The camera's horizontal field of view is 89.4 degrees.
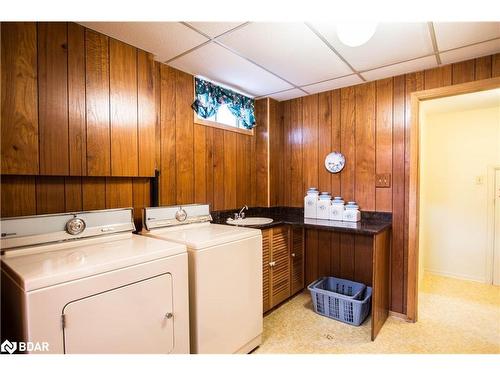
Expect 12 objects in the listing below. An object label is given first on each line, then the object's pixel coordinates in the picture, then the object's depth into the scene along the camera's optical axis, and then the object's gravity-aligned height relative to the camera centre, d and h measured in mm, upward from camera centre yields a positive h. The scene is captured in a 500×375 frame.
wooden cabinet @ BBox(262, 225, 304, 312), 2356 -829
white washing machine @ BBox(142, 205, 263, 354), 1468 -604
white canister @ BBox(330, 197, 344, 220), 2562 -282
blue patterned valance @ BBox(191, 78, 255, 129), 2375 +836
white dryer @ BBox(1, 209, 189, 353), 949 -440
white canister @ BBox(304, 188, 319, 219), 2745 -229
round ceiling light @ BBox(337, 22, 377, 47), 1434 +866
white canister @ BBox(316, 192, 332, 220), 2648 -258
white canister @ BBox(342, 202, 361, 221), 2496 -311
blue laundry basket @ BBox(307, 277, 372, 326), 2229 -1134
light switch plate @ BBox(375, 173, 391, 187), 2410 +13
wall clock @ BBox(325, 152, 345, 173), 2693 +216
